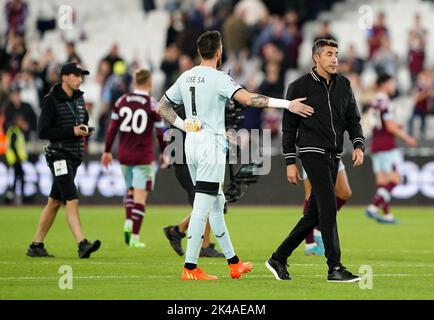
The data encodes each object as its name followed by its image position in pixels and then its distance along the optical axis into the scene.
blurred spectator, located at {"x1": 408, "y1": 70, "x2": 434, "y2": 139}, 28.20
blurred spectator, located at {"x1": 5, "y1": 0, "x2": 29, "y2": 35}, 31.83
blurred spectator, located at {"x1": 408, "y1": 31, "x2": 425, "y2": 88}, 29.23
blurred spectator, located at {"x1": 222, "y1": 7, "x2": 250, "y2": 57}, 30.19
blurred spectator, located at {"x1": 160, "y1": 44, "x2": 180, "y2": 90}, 29.88
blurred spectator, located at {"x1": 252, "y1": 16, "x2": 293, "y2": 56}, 30.05
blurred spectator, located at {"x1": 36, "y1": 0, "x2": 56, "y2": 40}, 33.19
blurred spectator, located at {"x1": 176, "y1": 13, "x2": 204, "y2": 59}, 30.31
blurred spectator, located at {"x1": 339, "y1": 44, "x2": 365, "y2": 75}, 28.73
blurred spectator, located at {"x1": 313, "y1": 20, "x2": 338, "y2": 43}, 29.48
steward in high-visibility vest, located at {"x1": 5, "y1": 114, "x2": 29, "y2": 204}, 26.89
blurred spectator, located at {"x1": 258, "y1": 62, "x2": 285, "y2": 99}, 28.48
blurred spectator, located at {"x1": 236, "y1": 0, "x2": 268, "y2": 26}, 31.20
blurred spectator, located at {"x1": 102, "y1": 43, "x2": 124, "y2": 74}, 29.62
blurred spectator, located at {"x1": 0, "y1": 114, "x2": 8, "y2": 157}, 28.30
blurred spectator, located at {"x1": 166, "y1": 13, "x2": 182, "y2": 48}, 30.56
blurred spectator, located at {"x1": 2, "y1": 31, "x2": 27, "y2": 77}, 31.03
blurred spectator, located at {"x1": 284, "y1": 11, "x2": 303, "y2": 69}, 30.20
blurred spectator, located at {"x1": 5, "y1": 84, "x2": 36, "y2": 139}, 28.30
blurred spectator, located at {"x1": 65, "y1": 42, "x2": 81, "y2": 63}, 28.76
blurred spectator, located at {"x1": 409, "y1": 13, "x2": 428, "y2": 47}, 29.12
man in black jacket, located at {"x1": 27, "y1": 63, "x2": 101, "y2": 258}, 14.83
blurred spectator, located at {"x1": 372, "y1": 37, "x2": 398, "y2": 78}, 28.98
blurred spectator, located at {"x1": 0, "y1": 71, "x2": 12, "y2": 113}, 29.89
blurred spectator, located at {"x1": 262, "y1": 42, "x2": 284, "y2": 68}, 29.17
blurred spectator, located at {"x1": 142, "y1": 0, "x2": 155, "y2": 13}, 33.66
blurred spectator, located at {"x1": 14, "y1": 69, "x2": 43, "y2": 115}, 30.33
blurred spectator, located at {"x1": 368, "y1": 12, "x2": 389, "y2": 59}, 29.34
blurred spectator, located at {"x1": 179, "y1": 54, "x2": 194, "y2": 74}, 27.88
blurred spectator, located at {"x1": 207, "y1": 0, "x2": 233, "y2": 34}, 30.92
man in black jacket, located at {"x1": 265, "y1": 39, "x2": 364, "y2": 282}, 11.66
